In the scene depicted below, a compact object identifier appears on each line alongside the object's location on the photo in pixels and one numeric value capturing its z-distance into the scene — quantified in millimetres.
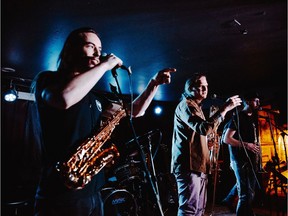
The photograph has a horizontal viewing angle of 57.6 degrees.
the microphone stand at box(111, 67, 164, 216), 1571
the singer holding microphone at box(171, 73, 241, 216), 2953
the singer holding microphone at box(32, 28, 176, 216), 1497
